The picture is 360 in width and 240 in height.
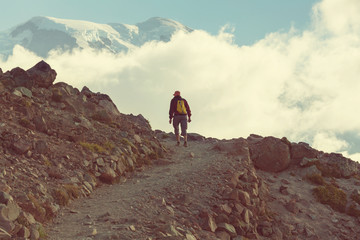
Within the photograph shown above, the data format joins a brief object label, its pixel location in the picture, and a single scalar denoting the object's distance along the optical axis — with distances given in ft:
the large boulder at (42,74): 70.13
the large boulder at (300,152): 70.28
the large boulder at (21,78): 66.13
